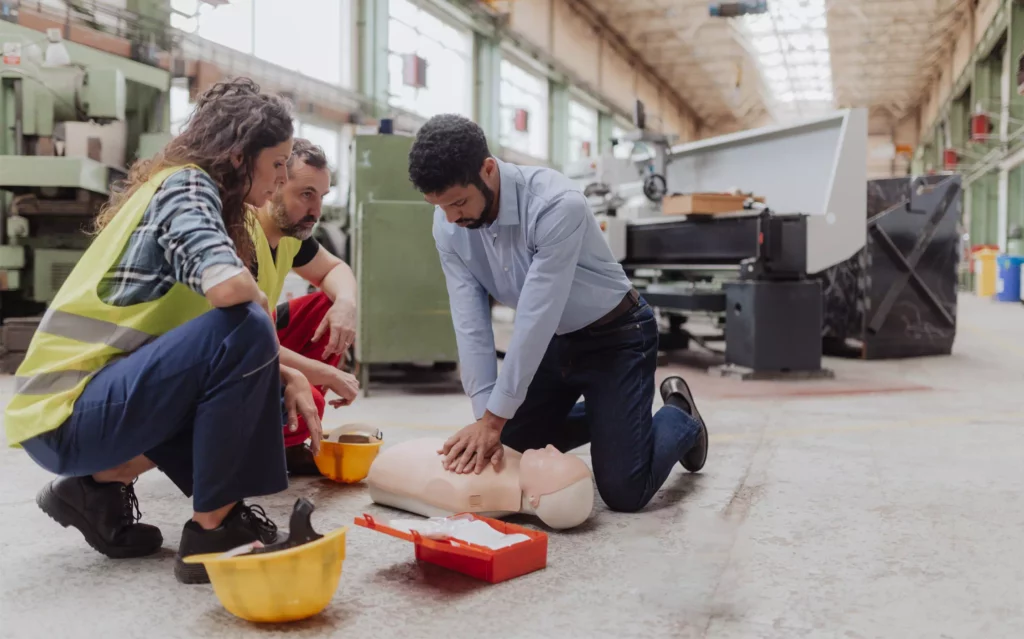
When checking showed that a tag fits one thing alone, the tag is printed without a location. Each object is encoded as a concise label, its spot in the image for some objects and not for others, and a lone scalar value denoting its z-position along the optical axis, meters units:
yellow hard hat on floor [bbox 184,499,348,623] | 1.23
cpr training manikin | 1.79
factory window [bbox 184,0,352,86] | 6.14
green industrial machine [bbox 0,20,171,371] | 4.21
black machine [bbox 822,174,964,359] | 5.25
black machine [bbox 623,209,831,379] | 4.35
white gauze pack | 1.57
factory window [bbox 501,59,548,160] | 11.21
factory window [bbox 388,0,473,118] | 8.63
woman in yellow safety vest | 1.38
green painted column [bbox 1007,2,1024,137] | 11.00
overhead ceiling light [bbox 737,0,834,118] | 13.06
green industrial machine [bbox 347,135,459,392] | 3.71
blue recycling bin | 11.90
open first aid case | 1.50
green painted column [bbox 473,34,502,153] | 10.75
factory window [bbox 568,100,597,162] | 14.44
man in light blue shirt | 1.78
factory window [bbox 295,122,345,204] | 7.42
